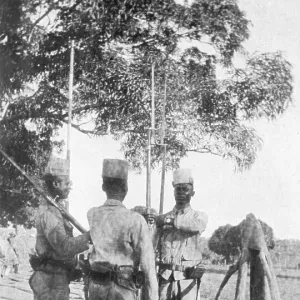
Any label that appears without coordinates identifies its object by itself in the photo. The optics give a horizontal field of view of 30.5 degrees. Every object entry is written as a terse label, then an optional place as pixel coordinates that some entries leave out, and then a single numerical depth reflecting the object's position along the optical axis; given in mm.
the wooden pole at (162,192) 7578
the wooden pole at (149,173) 7346
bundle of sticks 4875
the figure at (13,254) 18328
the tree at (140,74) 8516
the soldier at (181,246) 4879
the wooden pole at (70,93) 8344
